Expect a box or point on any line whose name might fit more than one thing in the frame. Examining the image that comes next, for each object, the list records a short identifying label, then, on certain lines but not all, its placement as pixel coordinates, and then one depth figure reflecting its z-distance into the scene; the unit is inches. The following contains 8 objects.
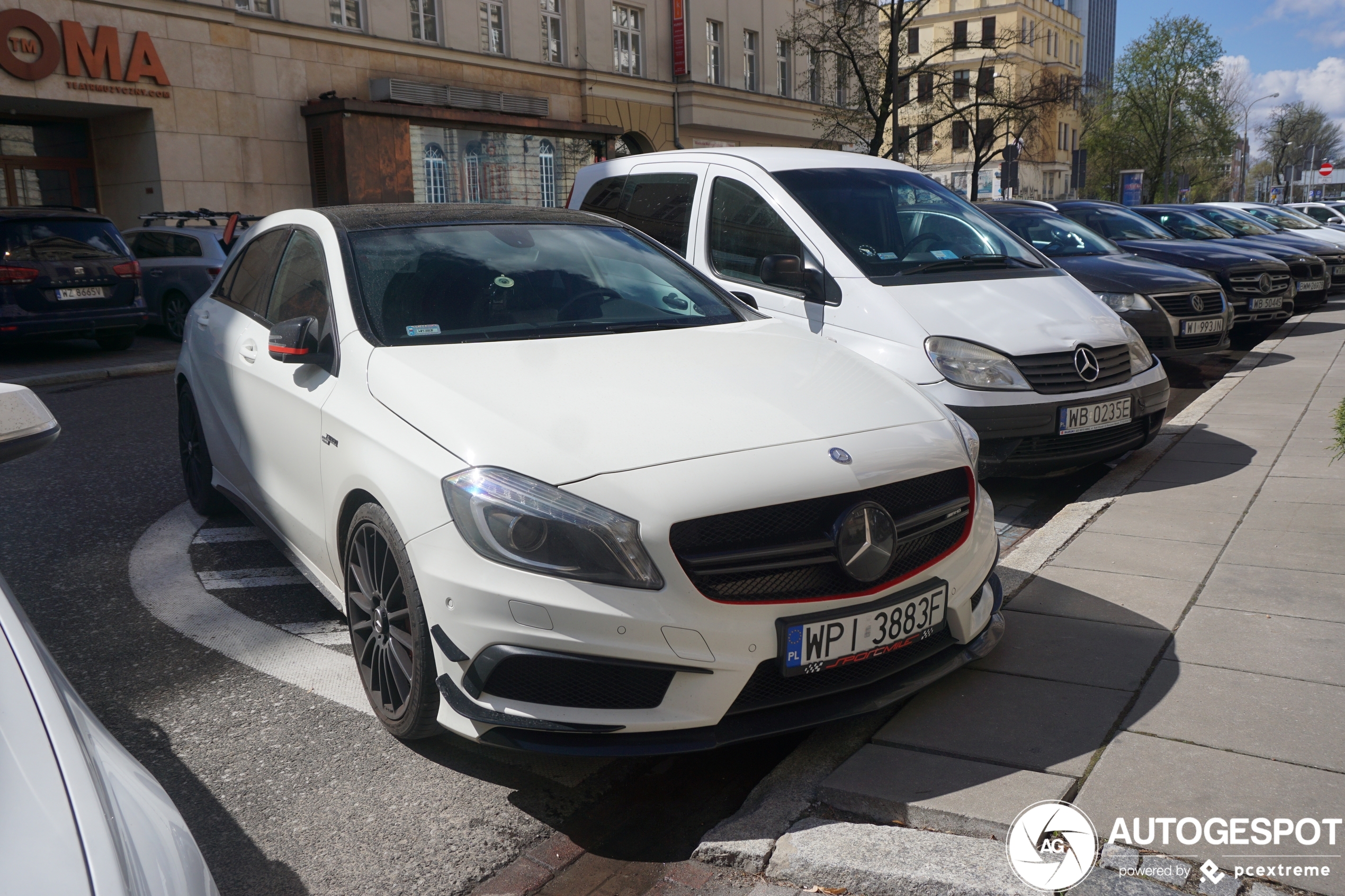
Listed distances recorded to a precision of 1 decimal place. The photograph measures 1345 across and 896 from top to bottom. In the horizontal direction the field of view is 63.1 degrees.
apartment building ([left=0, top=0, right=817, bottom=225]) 737.0
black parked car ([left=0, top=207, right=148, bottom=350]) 449.1
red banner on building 1205.7
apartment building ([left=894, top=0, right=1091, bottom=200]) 2755.9
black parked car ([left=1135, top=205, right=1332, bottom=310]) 553.9
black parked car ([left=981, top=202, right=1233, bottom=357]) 338.0
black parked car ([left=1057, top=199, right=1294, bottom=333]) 464.8
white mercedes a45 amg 104.0
